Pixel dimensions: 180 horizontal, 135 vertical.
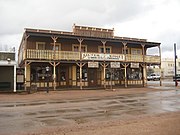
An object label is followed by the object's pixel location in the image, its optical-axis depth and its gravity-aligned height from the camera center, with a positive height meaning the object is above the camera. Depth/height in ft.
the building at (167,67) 299.79 +9.97
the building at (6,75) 86.99 +0.42
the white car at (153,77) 204.11 -2.16
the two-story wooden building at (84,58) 82.58 +6.64
